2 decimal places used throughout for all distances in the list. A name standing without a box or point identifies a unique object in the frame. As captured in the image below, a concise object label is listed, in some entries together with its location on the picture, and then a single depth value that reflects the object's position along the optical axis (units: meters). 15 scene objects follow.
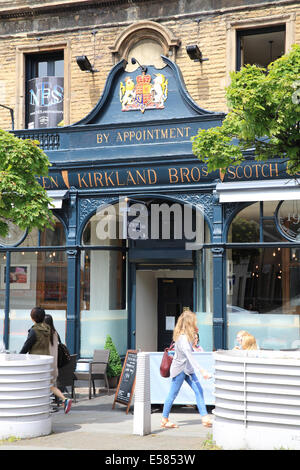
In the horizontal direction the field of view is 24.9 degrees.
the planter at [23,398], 8.73
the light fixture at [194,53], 14.22
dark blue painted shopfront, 13.79
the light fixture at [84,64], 15.09
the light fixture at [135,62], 14.65
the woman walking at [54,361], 10.11
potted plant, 13.70
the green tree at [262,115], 8.94
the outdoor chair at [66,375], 12.08
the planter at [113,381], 13.77
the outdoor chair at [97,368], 13.22
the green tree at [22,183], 10.27
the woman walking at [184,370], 9.67
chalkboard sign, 11.30
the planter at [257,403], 7.59
